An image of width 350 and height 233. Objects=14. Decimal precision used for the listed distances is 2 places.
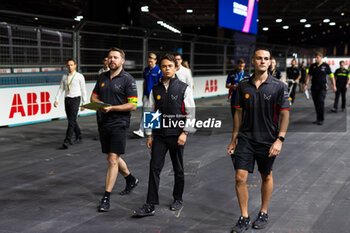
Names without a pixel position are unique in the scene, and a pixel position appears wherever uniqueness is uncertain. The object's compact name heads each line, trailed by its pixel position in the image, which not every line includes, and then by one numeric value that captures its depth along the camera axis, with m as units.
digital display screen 21.25
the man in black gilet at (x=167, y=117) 4.91
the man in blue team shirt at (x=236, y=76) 9.52
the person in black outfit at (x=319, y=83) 12.03
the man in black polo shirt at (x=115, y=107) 5.22
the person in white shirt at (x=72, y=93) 9.07
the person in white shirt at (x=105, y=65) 9.57
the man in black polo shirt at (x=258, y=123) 4.33
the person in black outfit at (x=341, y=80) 15.04
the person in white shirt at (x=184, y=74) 10.14
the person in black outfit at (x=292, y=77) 17.73
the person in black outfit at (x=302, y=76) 24.36
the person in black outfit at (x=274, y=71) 10.88
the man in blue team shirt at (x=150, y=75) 9.09
